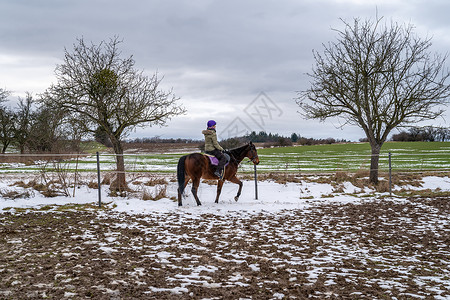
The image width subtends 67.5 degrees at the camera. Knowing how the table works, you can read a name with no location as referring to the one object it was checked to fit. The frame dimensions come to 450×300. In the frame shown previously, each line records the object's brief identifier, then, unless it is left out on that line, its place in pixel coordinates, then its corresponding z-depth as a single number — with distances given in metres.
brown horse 9.69
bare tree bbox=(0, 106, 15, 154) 31.62
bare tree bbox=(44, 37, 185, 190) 11.67
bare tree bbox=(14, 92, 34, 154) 31.35
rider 9.65
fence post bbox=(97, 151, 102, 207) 9.35
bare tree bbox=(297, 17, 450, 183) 14.04
